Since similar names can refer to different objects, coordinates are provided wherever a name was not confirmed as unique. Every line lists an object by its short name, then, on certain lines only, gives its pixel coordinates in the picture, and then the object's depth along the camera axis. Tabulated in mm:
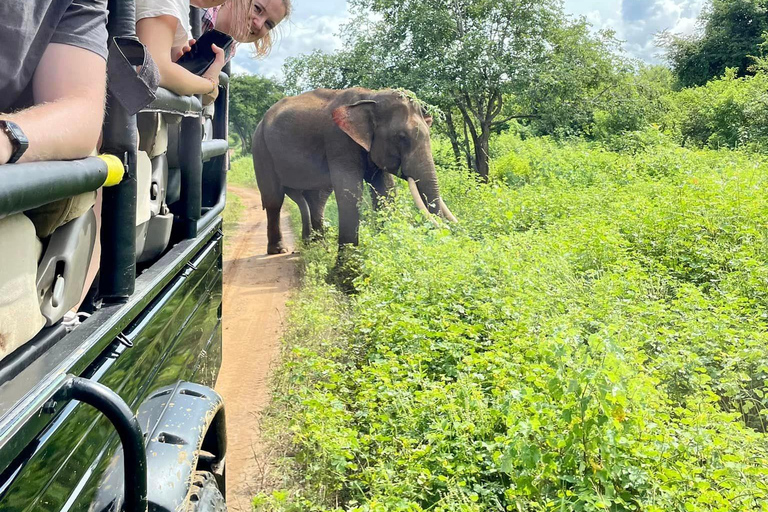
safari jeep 1066
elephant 8367
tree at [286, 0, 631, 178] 11914
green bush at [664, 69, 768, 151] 12859
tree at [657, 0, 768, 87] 21828
